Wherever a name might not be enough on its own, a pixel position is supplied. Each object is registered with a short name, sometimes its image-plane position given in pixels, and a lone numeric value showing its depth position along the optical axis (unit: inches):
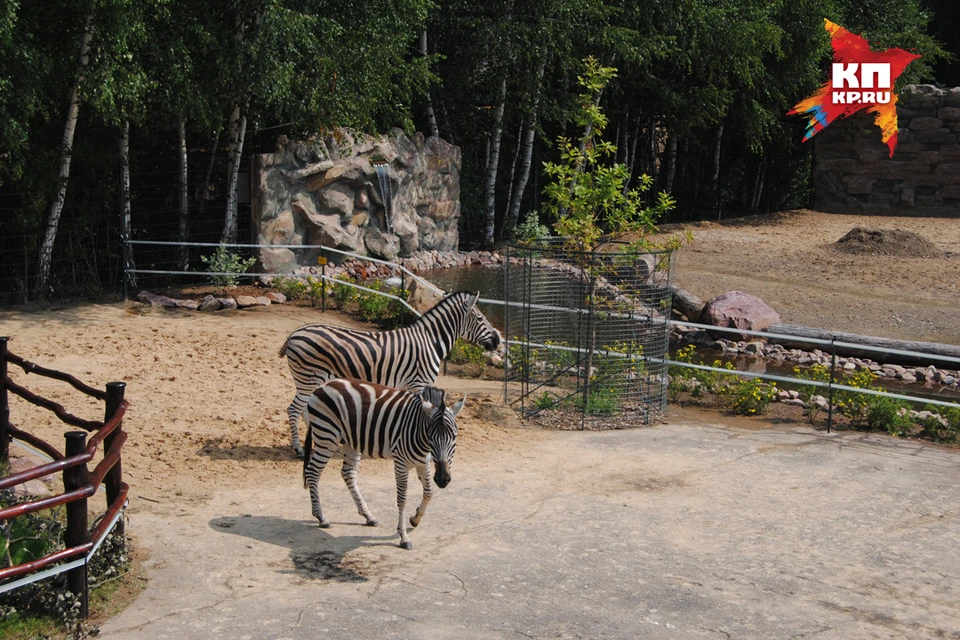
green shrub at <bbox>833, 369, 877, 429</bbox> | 462.6
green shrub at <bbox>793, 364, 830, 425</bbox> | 477.4
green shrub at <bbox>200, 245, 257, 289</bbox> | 676.7
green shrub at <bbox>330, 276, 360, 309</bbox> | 642.2
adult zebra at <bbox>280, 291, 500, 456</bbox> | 389.7
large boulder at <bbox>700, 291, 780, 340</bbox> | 681.9
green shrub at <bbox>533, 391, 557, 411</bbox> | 460.4
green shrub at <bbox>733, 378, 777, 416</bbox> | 475.5
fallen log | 617.9
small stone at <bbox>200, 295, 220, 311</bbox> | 619.2
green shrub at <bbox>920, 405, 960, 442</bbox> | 442.9
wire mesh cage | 454.9
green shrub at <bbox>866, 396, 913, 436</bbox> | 449.7
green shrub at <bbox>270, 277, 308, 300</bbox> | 661.9
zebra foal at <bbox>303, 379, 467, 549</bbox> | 299.6
